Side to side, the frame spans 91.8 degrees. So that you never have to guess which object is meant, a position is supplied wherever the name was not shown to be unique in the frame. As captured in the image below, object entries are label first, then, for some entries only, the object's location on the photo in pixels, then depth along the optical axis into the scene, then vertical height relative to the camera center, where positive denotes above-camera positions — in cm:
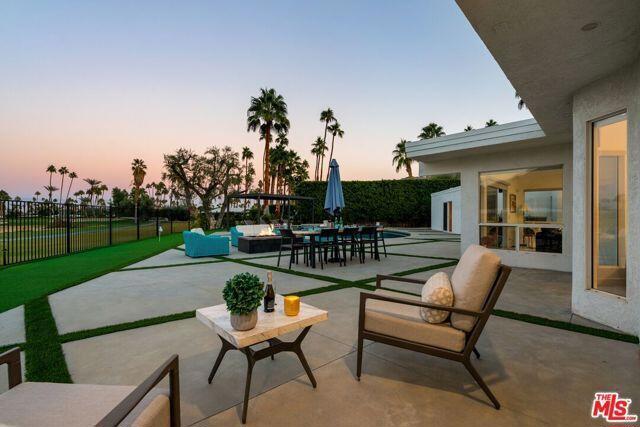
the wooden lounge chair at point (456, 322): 209 -82
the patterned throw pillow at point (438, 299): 226 -65
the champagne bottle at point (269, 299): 232 -65
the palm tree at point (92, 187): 7208 +614
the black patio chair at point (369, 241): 804 -71
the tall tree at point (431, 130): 3228 +853
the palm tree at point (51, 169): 6084 +870
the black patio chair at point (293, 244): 733 -76
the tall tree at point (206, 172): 2395 +320
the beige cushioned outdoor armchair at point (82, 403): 112 -77
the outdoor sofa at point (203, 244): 894 -93
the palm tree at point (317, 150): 3753 +770
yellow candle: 225 -69
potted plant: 191 -54
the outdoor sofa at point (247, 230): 1111 -66
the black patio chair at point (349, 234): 762 -56
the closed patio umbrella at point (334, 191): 945 +64
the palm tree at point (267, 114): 2389 +765
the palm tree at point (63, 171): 6253 +859
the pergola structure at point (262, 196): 1226 +69
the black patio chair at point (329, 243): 731 -77
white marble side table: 191 -76
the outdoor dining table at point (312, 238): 730 -63
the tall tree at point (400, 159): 3659 +620
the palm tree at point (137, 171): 4618 +625
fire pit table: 990 -103
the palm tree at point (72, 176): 6585 +807
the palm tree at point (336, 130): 3391 +901
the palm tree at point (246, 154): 3812 +718
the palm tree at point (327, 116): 3241 +1009
